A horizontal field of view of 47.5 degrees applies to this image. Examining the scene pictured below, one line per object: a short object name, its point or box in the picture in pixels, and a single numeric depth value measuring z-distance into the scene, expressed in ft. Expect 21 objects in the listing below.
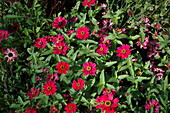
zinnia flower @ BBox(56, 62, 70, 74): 5.13
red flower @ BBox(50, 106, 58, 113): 5.08
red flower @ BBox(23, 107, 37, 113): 4.86
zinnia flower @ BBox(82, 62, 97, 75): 5.27
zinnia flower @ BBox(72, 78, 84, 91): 5.08
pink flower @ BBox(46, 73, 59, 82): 5.56
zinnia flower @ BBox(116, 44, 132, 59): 5.60
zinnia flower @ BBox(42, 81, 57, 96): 4.90
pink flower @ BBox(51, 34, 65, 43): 6.03
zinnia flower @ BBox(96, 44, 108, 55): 5.77
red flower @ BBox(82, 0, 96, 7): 6.73
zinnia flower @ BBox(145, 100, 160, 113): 5.24
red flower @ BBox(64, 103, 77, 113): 4.97
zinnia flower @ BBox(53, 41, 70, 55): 5.53
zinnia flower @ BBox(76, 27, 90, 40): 5.83
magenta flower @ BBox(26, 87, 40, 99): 5.22
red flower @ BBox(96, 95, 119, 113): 4.89
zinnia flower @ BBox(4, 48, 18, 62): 5.23
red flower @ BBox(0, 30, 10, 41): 5.44
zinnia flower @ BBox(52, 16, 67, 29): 6.40
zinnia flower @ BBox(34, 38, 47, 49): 5.88
